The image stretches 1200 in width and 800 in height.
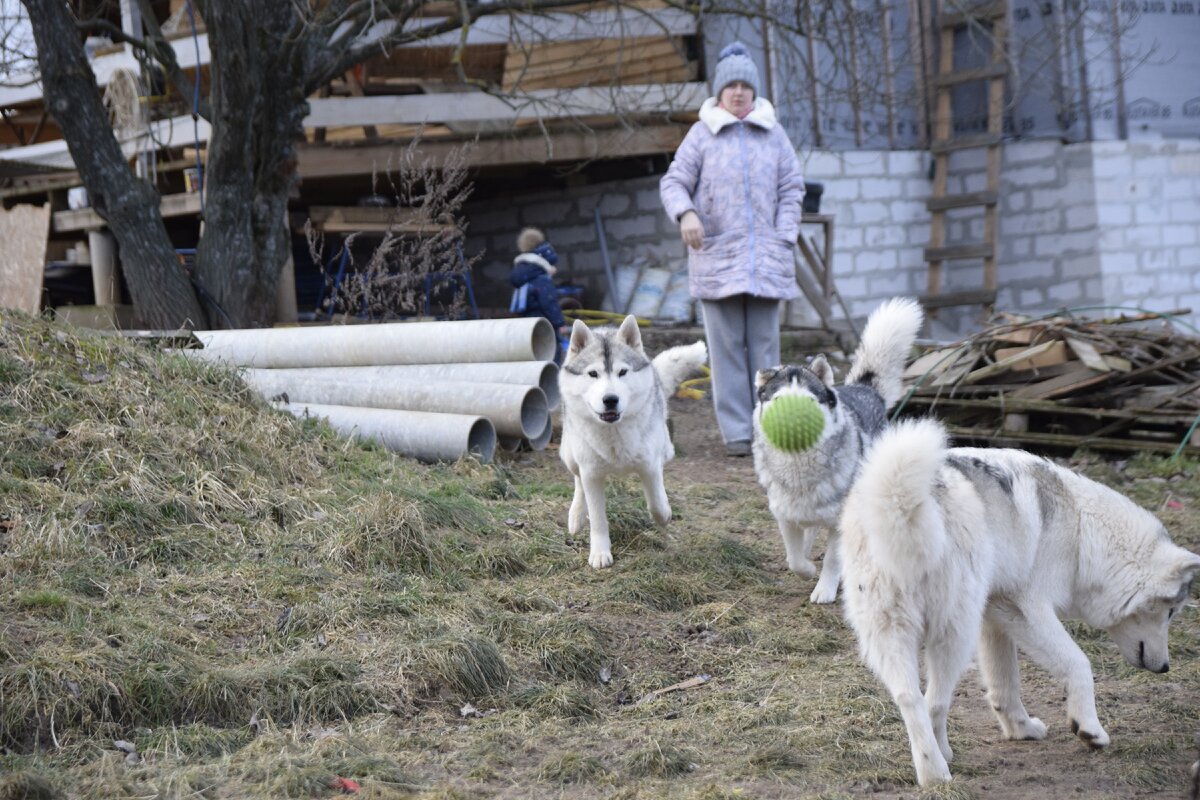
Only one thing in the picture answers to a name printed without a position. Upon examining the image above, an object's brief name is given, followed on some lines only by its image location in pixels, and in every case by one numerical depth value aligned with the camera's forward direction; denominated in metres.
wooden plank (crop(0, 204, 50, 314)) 23.02
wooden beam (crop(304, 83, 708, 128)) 25.00
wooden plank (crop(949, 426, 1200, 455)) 16.83
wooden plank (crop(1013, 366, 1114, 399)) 17.28
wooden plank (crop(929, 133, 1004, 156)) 27.94
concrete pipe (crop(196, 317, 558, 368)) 16.59
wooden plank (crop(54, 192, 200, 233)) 24.87
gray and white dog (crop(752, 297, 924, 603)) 10.93
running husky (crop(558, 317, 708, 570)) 11.83
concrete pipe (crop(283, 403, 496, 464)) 15.06
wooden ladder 27.72
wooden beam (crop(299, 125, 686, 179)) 24.98
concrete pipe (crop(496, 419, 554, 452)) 16.36
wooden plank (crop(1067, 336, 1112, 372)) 17.31
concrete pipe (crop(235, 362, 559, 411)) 16.27
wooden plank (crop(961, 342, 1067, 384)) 18.02
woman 16.50
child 21.89
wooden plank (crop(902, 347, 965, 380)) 18.91
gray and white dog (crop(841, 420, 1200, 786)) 6.99
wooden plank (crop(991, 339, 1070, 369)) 17.92
